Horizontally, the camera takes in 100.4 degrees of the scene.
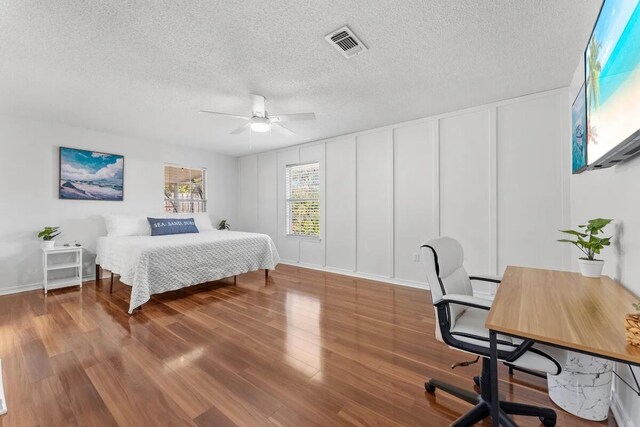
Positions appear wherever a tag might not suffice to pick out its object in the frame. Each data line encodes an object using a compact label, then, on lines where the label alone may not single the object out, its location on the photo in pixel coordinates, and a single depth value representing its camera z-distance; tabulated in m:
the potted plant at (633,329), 0.79
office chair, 1.19
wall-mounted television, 1.10
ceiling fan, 3.00
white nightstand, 3.71
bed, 3.11
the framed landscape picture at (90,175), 4.18
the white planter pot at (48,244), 3.78
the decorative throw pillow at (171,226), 4.48
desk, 0.85
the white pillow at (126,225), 4.30
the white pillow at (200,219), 5.20
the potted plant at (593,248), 1.56
